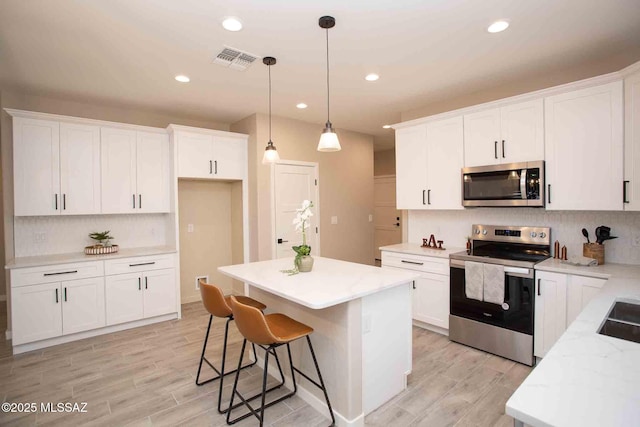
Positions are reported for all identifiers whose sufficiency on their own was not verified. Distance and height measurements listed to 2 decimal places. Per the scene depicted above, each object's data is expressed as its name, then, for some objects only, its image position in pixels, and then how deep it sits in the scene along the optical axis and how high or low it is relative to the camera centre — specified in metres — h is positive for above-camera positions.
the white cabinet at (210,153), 4.23 +0.80
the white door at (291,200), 4.73 +0.16
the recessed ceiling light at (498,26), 2.33 +1.33
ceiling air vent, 2.76 +1.36
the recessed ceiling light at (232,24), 2.26 +1.34
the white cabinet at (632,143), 2.45 +0.48
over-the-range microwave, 2.99 +0.23
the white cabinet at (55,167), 3.46 +0.52
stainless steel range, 2.87 -0.78
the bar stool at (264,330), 1.89 -0.77
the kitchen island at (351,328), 2.06 -0.82
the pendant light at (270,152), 2.92 +0.54
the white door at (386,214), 7.56 -0.11
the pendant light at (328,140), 2.45 +0.53
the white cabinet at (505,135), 3.00 +0.72
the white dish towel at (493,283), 2.96 -0.70
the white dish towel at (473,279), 3.09 -0.69
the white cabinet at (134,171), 3.96 +0.53
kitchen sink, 1.64 -0.63
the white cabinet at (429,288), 3.46 -0.88
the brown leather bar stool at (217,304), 2.40 -0.71
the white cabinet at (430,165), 3.60 +0.52
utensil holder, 2.82 -0.40
